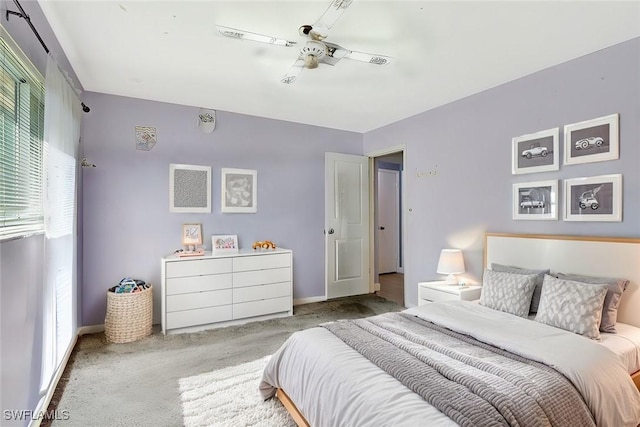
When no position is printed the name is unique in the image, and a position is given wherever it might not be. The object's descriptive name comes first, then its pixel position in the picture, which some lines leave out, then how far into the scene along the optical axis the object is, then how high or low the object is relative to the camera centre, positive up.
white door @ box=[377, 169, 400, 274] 6.74 -0.11
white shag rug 1.92 -1.24
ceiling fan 1.79 +1.09
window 1.49 +0.36
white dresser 3.28 -0.83
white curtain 1.97 -0.01
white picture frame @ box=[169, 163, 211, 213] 3.65 +0.29
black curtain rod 1.53 +0.98
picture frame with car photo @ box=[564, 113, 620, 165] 2.33 +0.57
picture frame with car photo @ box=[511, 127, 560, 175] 2.67 +0.55
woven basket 3.05 -1.01
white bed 1.37 -0.76
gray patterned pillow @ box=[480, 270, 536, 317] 2.38 -0.60
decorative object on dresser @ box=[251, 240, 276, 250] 3.98 -0.40
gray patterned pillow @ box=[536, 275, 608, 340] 2.00 -0.60
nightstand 2.99 -0.75
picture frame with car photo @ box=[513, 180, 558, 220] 2.69 +0.12
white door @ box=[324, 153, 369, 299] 4.65 -0.16
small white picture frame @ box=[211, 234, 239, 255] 3.70 -0.36
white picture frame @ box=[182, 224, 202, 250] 3.68 -0.25
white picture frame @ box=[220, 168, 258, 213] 3.93 +0.28
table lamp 3.25 -0.50
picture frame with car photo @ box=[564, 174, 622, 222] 2.32 +0.12
